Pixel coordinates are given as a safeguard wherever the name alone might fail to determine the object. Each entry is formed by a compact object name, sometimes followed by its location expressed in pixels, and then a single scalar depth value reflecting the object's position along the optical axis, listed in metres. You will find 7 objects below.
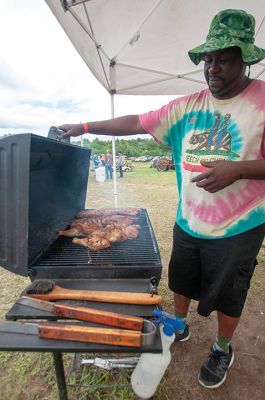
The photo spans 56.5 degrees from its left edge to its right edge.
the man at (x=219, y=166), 1.42
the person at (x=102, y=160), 20.28
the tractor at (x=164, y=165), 24.29
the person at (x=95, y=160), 20.20
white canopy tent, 2.84
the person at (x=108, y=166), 17.91
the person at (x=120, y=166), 19.00
